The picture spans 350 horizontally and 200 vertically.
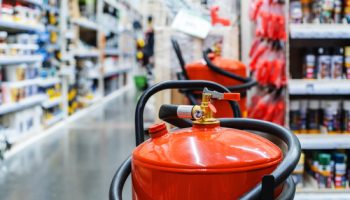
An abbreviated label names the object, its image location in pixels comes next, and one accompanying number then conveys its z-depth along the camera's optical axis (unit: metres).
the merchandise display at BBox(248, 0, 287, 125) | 2.89
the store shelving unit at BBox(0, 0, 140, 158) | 4.57
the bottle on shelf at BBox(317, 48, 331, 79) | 2.88
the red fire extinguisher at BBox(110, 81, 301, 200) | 0.94
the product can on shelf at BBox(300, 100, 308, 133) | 2.93
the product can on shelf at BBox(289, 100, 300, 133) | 2.93
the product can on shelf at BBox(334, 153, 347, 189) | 2.80
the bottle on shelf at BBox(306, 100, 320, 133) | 2.95
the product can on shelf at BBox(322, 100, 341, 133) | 2.89
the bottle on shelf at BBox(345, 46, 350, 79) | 2.87
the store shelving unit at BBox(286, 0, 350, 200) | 2.72
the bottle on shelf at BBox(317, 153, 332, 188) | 2.82
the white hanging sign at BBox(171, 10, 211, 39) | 3.52
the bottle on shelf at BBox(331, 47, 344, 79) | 2.87
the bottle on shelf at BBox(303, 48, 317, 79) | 2.90
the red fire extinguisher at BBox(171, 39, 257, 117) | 2.50
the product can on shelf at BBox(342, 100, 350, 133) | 2.89
